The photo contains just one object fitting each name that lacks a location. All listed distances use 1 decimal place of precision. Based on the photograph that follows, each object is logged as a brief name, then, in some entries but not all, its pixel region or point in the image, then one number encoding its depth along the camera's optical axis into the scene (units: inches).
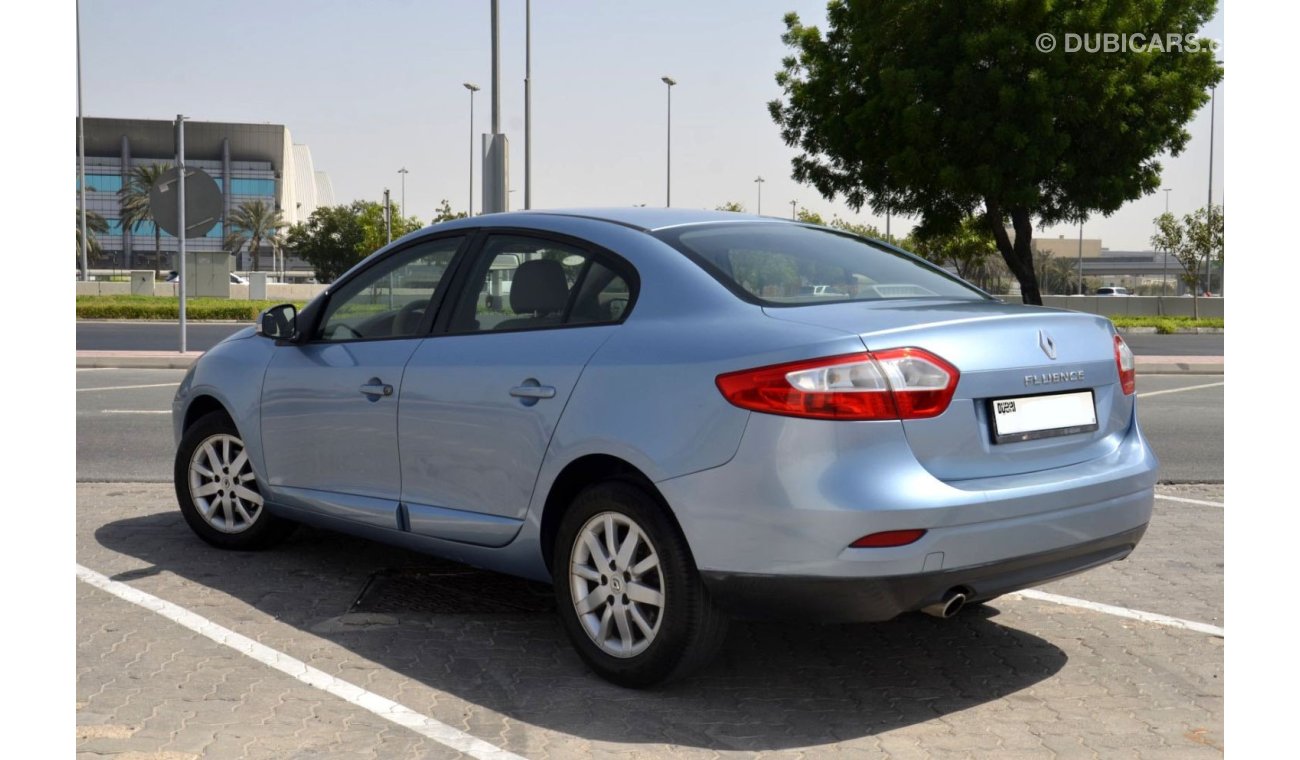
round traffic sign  776.6
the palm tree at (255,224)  3786.9
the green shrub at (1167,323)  1459.2
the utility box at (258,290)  1982.0
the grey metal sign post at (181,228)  760.3
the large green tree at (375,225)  2910.9
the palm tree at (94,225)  3494.1
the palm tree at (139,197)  3412.9
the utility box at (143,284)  1956.2
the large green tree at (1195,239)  2101.4
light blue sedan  148.5
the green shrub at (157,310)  1411.2
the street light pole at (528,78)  1259.2
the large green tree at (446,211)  2947.8
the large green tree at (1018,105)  1206.9
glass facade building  4527.6
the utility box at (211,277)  1934.1
